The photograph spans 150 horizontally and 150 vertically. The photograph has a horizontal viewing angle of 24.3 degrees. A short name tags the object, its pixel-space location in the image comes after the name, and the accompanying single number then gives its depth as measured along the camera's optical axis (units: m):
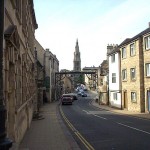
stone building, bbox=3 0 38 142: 10.39
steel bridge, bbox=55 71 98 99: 90.50
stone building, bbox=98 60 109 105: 60.08
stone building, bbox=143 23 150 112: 38.65
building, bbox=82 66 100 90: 150.38
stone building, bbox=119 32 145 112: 40.50
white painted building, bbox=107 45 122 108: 49.91
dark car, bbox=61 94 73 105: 62.80
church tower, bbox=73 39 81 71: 180.38
